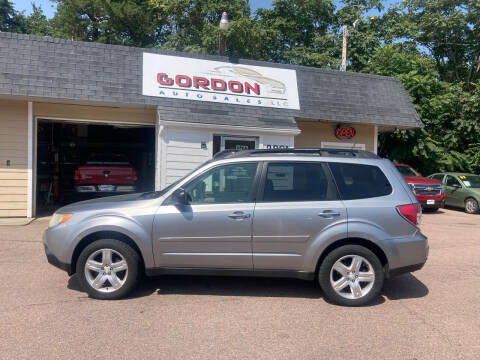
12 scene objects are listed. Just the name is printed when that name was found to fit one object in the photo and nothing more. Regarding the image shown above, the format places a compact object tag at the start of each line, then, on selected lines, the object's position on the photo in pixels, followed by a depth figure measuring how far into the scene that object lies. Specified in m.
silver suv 4.66
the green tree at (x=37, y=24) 30.36
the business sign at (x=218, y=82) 10.64
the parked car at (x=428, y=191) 13.56
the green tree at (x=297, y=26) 26.25
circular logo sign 13.02
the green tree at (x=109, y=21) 25.23
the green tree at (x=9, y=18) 29.05
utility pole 17.86
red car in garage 11.09
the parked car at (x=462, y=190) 14.65
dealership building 9.87
